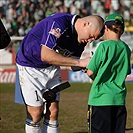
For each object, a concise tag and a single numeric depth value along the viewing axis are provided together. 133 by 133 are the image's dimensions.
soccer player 6.16
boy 5.93
